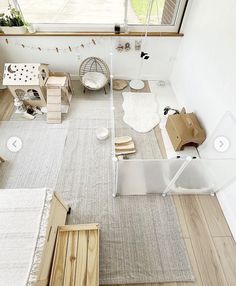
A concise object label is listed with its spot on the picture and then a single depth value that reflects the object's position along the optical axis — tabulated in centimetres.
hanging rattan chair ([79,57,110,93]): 232
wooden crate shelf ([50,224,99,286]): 98
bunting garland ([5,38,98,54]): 218
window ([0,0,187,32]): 209
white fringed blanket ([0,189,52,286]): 82
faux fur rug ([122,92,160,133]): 210
